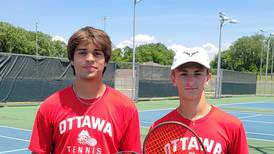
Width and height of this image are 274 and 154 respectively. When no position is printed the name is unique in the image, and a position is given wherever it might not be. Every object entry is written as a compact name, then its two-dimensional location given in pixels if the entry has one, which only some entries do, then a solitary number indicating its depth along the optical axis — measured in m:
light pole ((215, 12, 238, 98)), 30.44
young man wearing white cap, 2.51
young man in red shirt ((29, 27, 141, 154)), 2.65
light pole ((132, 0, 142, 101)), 22.30
